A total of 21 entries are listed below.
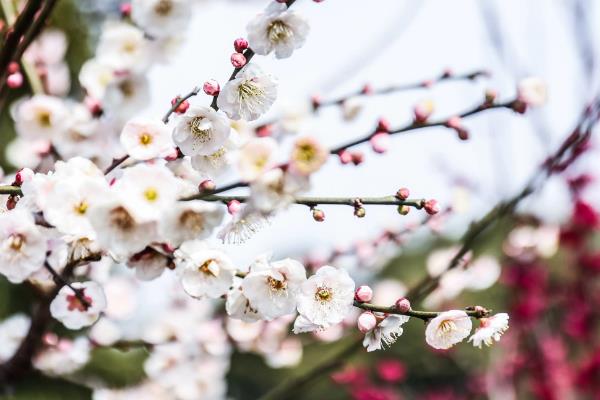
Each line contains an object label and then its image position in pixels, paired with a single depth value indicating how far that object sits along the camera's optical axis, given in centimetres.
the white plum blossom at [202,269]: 58
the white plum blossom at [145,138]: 58
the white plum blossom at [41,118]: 74
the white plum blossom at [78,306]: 63
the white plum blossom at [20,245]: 56
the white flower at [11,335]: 80
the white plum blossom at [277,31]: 59
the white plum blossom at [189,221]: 53
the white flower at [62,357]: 80
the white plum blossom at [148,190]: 53
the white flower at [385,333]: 59
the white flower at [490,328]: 59
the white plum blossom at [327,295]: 59
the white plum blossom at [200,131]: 57
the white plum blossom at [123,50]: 74
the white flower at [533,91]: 66
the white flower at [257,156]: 53
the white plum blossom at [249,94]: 58
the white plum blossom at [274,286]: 58
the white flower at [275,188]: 51
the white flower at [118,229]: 54
